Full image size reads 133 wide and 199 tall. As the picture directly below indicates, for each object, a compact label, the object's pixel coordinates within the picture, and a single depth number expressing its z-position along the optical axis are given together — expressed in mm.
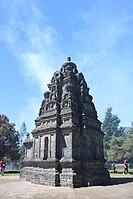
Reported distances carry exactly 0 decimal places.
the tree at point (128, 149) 45906
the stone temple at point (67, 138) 15570
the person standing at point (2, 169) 24505
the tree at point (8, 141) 36250
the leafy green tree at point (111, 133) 46281
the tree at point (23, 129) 59969
